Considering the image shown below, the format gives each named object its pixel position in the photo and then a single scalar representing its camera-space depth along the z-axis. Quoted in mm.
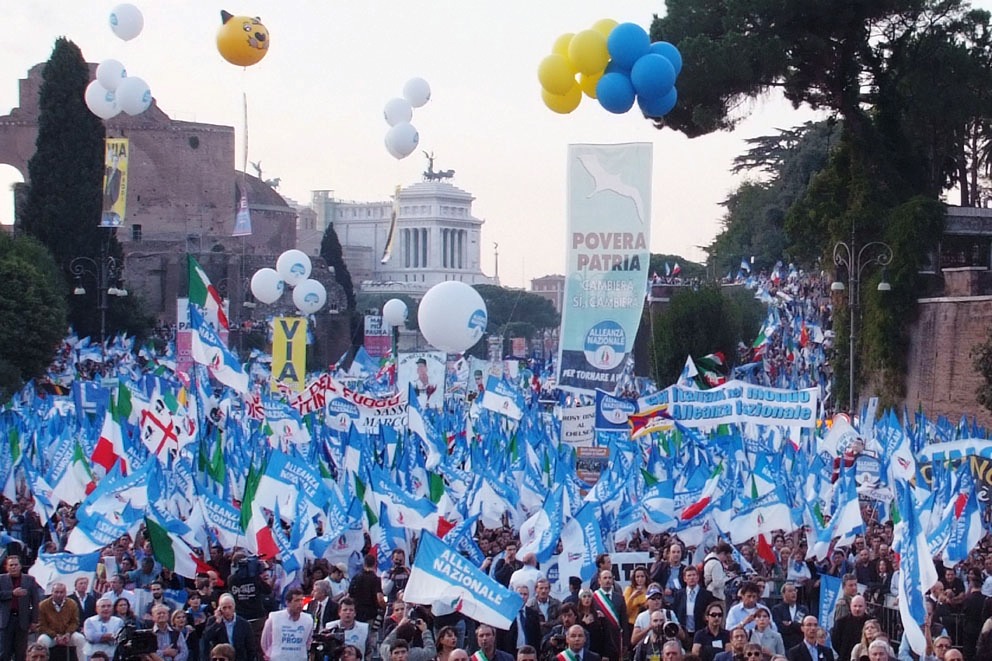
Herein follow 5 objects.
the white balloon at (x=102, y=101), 41344
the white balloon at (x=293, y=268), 53344
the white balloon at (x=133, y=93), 40469
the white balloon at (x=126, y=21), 37906
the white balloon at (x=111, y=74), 42344
